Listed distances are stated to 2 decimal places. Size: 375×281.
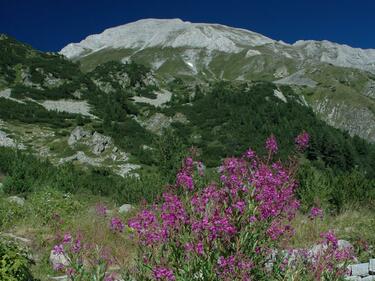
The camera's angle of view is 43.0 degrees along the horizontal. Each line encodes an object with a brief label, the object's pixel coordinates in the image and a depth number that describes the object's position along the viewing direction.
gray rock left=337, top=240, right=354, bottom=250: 7.89
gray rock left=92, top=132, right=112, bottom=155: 42.22
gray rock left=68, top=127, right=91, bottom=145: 43.50
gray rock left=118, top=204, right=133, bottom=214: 12.68
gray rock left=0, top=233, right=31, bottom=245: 9.08
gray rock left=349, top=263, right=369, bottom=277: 6.73
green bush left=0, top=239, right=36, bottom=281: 5.39
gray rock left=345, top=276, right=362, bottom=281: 6.51
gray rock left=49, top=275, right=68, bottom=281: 7.51
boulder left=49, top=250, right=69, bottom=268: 8.09
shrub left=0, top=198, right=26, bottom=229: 10.44
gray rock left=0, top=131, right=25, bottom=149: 41.33
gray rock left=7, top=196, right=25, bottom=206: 12.51
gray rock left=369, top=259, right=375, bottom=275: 6.68
